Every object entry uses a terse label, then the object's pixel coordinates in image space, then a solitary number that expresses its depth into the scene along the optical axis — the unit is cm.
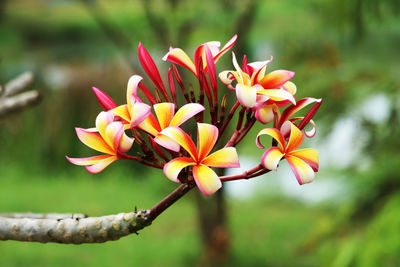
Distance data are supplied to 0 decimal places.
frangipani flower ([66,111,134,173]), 93
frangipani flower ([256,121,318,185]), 92
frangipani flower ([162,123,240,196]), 90
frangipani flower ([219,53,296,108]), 92
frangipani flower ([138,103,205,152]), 92
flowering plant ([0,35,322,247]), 92
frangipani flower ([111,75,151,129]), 92
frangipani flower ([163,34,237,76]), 97
